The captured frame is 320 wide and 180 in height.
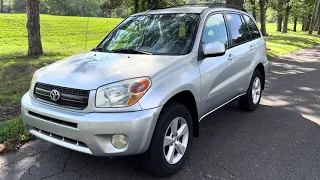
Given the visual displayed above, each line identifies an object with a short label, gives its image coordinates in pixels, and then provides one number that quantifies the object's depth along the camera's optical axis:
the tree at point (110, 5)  12.29
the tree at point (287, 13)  27.93
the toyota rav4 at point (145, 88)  2.24
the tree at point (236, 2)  8.73
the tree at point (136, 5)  10.80
